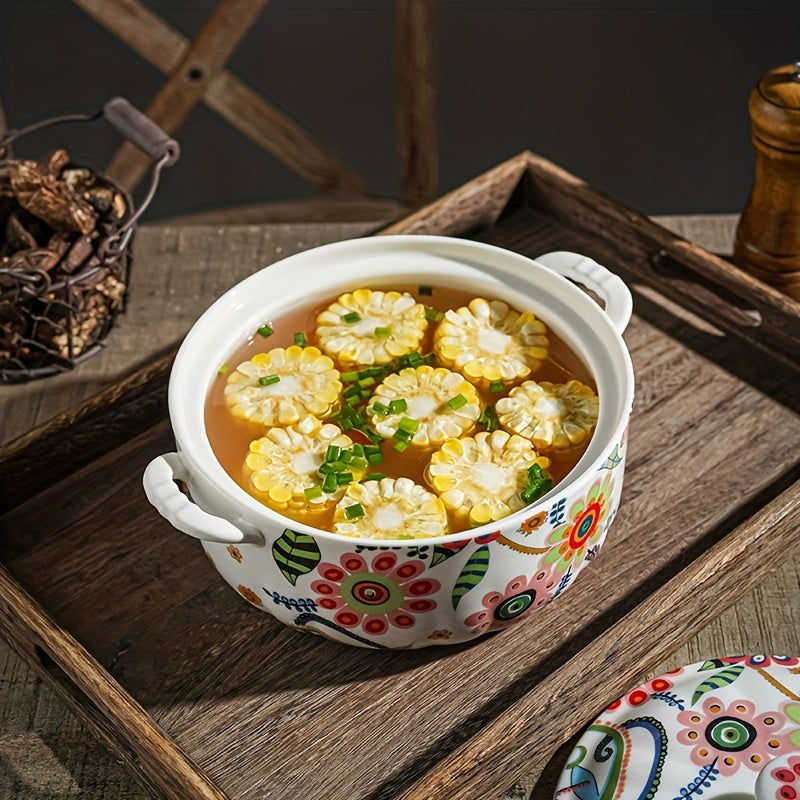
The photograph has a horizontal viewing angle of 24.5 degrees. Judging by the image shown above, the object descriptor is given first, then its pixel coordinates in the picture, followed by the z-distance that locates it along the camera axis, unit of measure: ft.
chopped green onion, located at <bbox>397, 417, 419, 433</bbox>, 2.65
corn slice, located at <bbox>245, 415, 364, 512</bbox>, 2.56
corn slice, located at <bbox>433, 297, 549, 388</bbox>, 2.75
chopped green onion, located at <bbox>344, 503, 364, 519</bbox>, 2.52
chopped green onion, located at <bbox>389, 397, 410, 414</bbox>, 2.68
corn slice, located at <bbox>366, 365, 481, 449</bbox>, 2.65
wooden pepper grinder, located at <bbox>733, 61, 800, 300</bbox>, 3.10
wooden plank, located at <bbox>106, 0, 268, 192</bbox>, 4.37
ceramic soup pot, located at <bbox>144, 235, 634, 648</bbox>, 2.46
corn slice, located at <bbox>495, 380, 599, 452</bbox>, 2.63
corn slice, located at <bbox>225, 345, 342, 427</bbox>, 2.69
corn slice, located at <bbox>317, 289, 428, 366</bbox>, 2.79
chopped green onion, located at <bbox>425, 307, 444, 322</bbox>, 2.85
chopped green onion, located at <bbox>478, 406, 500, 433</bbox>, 2.66
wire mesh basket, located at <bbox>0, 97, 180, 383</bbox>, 3.19
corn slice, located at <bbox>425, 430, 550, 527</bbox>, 2.54
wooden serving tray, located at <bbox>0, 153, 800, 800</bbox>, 2.53
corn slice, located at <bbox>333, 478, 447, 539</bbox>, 2.51
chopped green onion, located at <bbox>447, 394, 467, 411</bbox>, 2.68
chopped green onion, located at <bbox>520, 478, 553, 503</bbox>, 2.54
